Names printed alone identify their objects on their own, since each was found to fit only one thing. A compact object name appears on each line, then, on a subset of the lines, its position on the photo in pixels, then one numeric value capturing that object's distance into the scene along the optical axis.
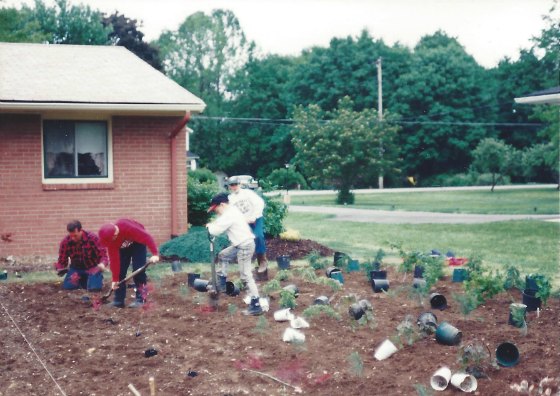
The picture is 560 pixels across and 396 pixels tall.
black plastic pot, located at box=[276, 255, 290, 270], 10.97
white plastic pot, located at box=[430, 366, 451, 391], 5.38
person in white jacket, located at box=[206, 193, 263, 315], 8.03
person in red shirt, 8.02
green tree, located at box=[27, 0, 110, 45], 44.75
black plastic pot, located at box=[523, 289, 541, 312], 7.70
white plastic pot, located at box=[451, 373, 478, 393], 5.29
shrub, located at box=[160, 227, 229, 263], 12.65
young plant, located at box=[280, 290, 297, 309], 7.88
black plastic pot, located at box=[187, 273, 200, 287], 9.62
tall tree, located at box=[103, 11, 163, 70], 47.66
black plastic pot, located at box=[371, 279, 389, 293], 9.10
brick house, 13.08
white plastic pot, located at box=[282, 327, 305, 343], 6.67
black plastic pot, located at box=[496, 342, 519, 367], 5.73
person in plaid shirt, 9.44
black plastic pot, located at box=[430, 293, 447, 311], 8.05
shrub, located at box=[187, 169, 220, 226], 15.12
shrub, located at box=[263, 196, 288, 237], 14.35
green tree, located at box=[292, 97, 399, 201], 34.09
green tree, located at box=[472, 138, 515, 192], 48.47
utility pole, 51.42
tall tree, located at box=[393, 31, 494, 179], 61.41
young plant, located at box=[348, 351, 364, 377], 5.72
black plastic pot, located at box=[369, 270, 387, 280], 9.51
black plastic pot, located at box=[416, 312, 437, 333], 6.72
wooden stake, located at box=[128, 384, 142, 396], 5.21
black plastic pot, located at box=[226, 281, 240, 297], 8.98
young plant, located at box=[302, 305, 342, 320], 7.42
